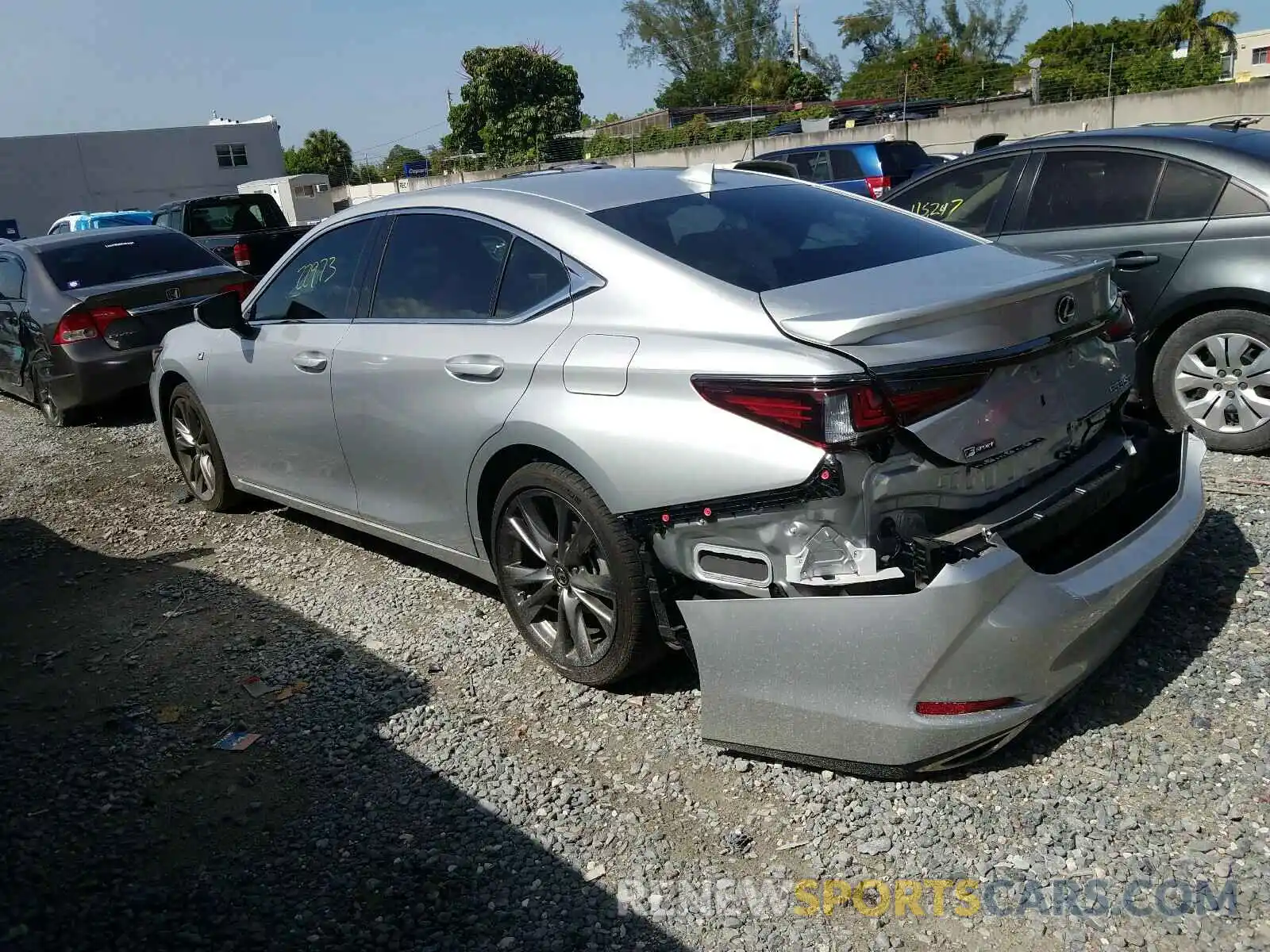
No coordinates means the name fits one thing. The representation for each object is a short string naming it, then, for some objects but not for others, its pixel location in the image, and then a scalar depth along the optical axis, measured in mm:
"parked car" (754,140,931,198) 15562
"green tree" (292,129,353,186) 72812
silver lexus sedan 2643
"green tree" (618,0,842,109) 72562
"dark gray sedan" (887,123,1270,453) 4957
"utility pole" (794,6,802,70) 69388
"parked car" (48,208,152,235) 21469
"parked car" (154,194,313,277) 13703
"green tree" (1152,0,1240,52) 50375
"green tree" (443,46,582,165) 49906
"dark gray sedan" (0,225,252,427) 8148
